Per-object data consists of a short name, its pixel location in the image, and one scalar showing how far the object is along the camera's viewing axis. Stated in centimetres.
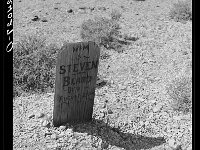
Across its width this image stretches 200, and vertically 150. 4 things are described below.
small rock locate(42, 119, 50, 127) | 430
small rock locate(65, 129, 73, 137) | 414
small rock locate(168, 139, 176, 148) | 430
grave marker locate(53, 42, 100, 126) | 392
